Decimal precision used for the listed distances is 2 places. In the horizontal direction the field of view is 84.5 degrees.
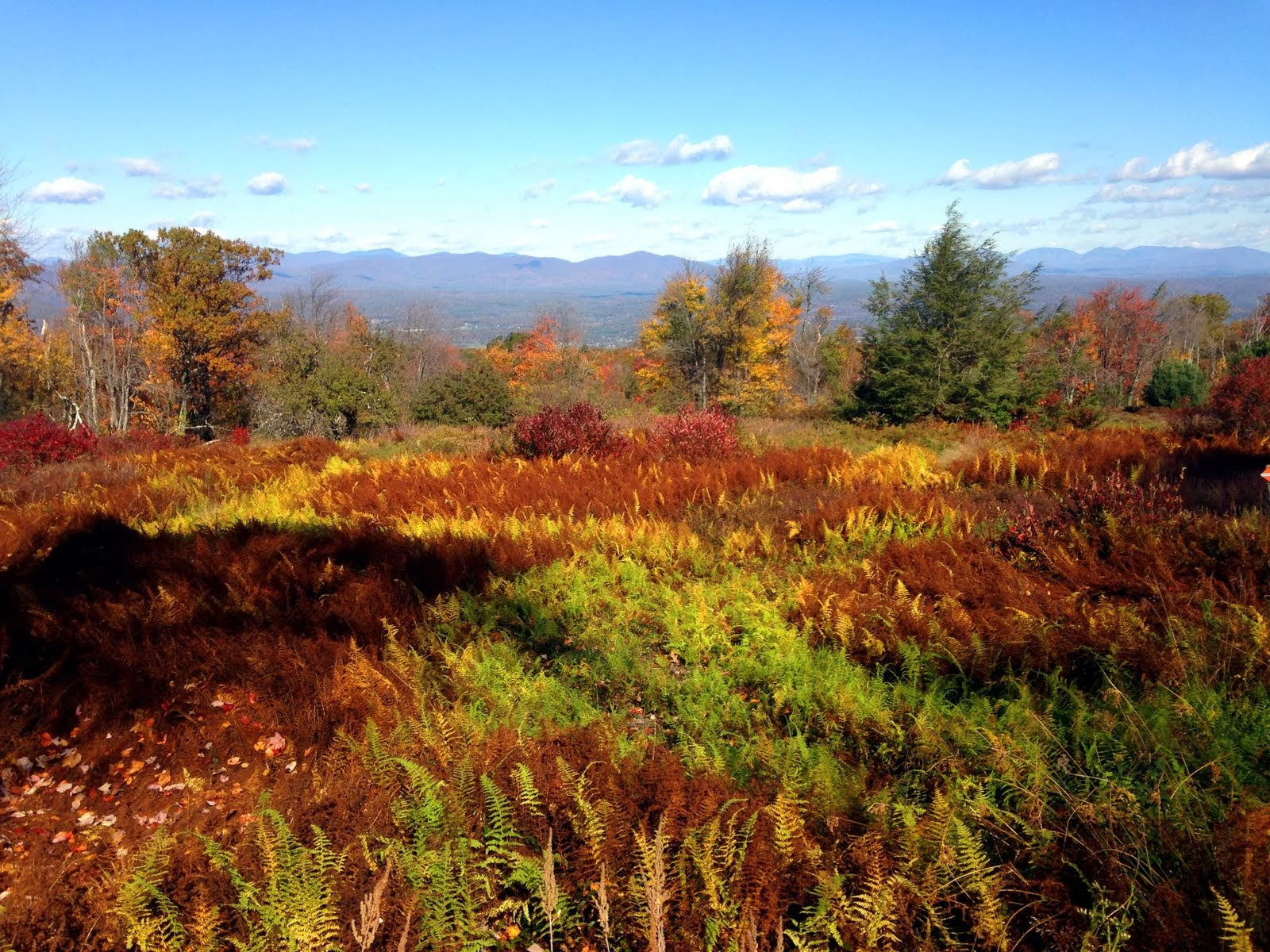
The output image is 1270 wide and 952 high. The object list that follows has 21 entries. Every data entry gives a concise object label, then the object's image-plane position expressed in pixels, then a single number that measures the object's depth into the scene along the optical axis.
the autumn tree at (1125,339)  49.81
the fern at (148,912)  1.91
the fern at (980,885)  1.83
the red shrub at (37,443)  11.20
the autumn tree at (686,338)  32.88
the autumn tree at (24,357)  25.50
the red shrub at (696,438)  10.32
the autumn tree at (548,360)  33.38
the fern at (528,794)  2.38
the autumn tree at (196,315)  28.06
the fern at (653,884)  1.88
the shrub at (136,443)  12.96
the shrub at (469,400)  20.98
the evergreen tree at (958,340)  16.97
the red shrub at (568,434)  10.58
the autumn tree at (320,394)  18.88
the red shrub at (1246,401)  12.39
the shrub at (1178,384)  29.72
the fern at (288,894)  1.92
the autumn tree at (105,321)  26.45
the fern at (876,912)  1.86
